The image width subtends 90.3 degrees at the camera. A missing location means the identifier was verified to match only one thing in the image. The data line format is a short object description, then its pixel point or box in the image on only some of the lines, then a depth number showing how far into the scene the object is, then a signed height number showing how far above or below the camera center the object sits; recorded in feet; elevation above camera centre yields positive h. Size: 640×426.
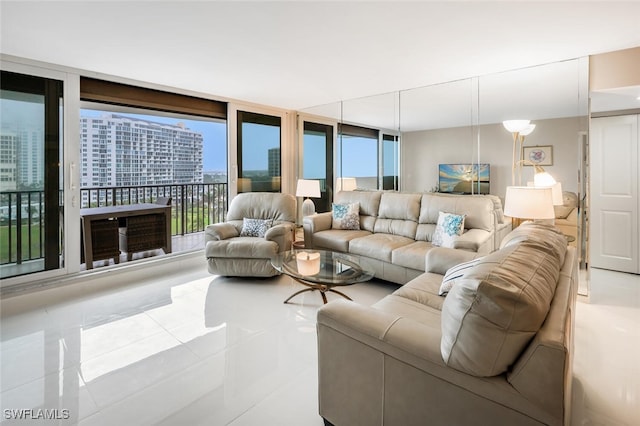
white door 13.20 +0.64
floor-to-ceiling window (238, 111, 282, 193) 16.63 +3.10
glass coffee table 8.84 -1.82
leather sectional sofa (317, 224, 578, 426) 3.27 -1.72
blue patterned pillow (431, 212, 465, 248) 11.37 -0.75
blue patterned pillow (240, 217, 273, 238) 13.44 -0.77
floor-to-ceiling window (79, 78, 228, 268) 14.74 +3.18
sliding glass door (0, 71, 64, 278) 10.12 +1.15
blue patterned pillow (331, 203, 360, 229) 14.46 -0.33
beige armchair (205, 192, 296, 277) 11.87 -1.05
